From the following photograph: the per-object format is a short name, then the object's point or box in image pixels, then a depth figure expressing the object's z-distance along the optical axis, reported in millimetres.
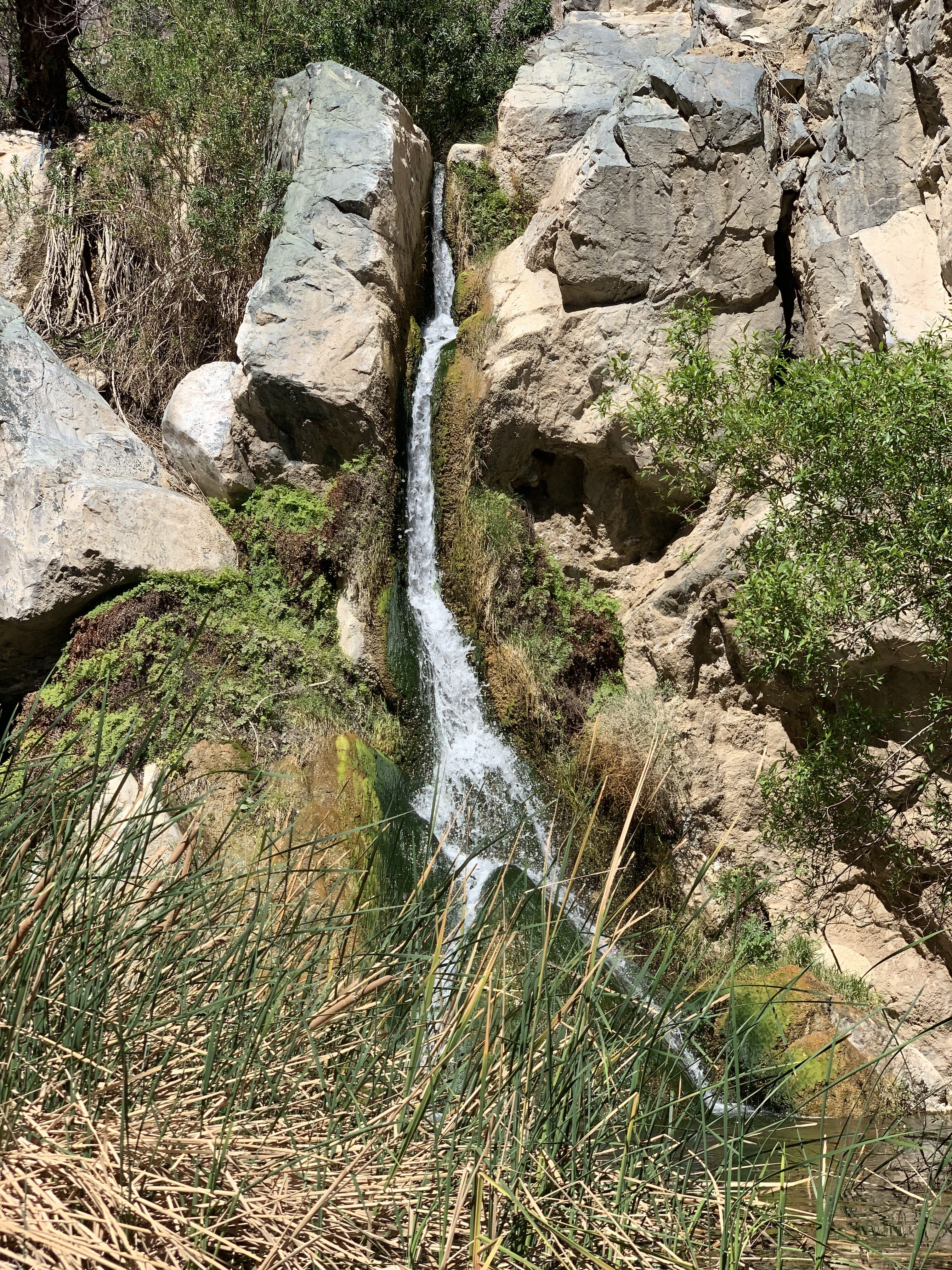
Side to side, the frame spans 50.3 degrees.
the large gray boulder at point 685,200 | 9305
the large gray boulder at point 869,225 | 7816
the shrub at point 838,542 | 5914
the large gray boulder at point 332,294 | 9633
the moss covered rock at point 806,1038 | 6129
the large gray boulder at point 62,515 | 8625
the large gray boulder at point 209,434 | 9992
